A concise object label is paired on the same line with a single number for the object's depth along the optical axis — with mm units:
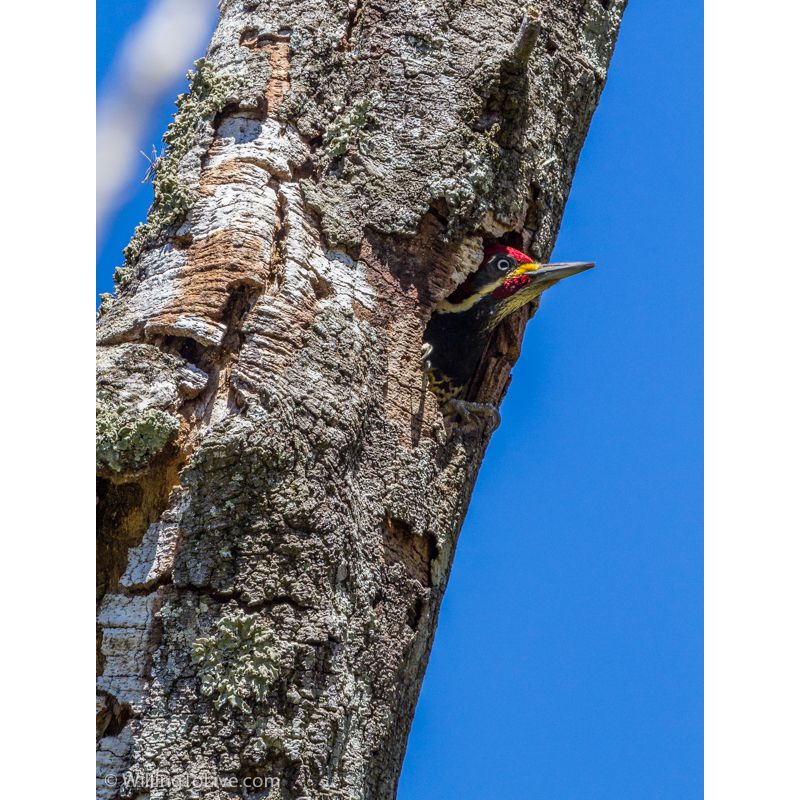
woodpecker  5141
